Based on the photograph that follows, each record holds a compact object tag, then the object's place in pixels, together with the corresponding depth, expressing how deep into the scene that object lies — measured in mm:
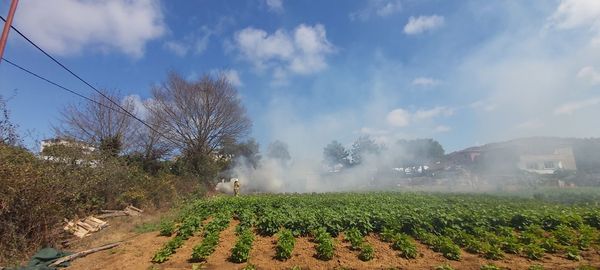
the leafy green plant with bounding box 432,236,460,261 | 9049
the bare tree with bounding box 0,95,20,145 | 12373
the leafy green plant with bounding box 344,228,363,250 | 9969
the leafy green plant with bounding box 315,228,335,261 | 9211
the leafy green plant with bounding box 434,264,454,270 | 7762
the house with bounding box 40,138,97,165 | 15634
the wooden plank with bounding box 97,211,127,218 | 16708
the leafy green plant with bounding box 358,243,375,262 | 9078
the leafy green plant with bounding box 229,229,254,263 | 9141
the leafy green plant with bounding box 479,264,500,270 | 7551
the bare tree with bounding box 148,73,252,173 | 36875
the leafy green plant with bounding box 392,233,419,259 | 9233
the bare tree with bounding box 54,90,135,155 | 27656
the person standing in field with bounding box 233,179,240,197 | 29720
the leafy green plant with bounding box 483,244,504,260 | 8936
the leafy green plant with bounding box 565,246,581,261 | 8699
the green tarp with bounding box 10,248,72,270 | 8375
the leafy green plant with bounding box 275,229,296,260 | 9247
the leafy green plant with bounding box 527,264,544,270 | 7524
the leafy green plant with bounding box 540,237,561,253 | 9465
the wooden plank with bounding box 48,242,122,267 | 9078
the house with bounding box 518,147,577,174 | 55953
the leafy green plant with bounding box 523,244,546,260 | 8844
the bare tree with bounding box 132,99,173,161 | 30592
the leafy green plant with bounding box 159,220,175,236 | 12633
